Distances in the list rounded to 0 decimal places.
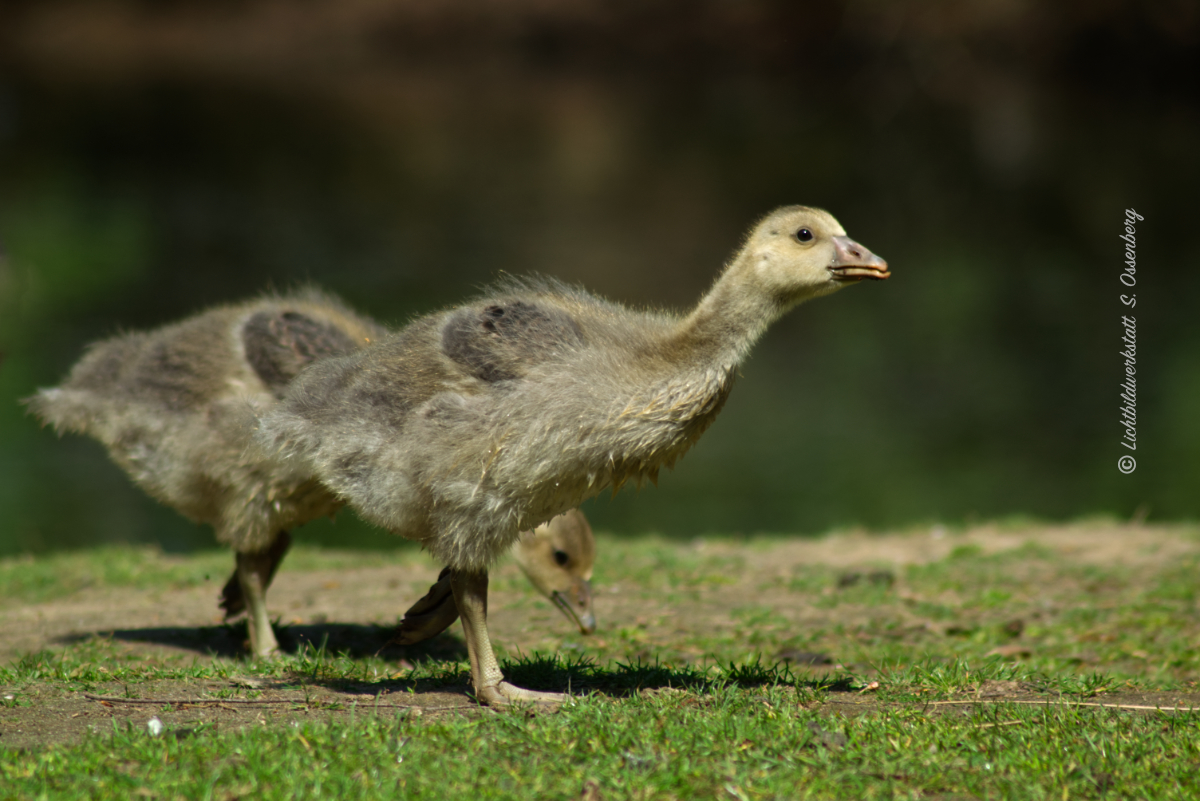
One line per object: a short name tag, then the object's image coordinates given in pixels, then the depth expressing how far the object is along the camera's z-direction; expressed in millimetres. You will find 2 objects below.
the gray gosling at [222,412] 15055
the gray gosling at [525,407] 11422
